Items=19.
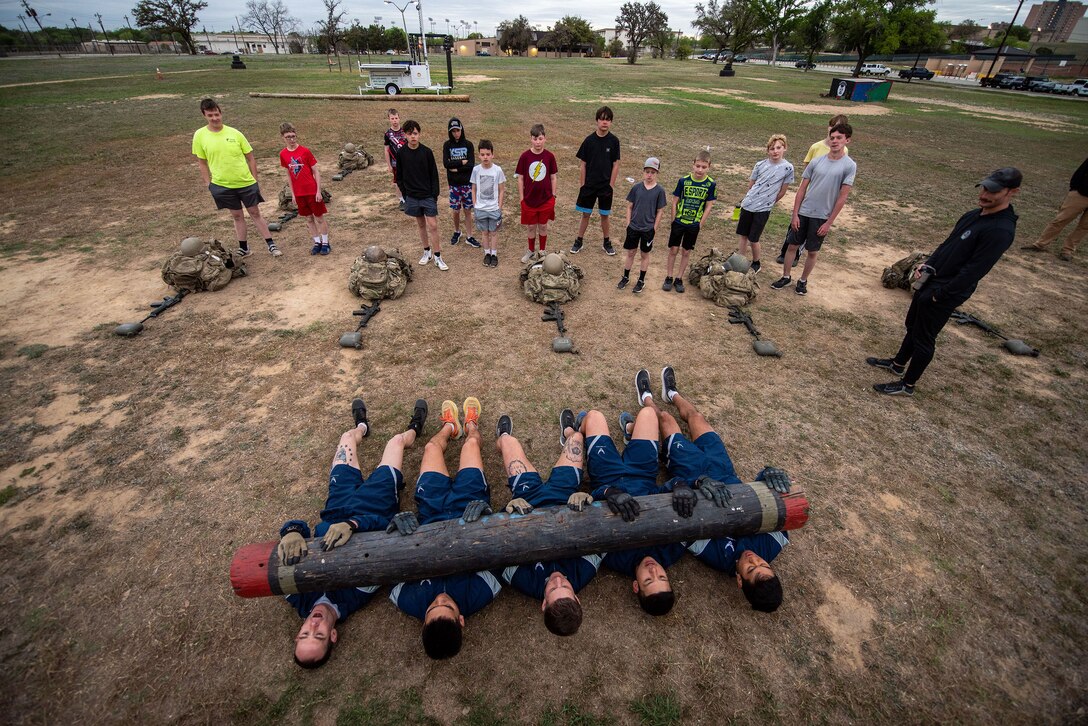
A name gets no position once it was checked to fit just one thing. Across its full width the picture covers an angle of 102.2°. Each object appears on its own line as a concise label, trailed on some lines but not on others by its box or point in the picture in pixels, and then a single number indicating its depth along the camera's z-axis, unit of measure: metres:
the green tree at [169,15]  61.25
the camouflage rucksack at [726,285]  6.77
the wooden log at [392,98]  21.84
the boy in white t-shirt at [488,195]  7.03
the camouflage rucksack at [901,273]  7.32
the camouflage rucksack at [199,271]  6.67
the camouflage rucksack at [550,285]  6.67
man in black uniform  4.27
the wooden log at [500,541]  3.09
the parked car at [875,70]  52.88
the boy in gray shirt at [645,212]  6.34
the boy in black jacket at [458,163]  7.03
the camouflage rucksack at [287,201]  9.95
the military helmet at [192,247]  6.73
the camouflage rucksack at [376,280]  6.67
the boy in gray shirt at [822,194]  6.05
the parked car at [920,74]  49.47
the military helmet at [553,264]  6.64
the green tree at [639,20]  67.19
